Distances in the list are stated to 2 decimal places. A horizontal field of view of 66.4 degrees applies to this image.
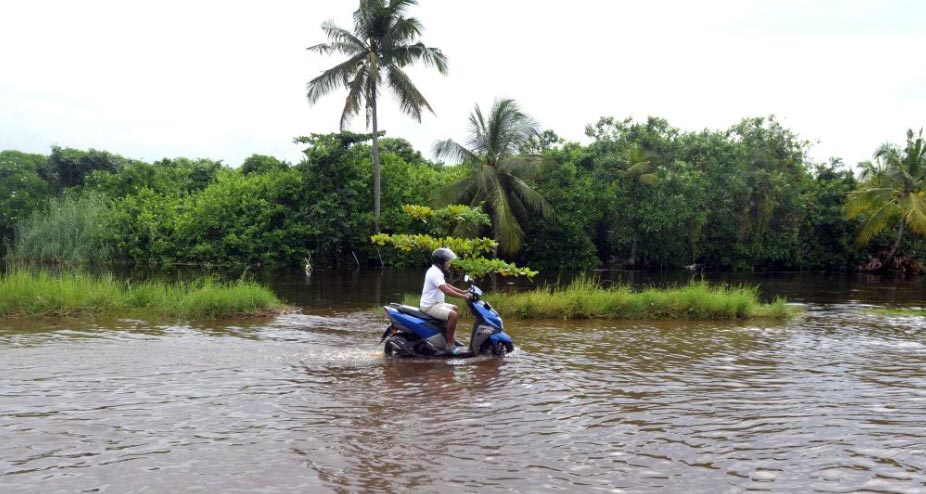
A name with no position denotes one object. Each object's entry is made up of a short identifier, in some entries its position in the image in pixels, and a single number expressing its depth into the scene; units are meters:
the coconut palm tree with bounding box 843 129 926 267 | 33.47
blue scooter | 9.69
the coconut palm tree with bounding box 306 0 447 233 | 31.31
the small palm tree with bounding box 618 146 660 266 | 34.50
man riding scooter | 9.62
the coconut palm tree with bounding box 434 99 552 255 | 30.78
